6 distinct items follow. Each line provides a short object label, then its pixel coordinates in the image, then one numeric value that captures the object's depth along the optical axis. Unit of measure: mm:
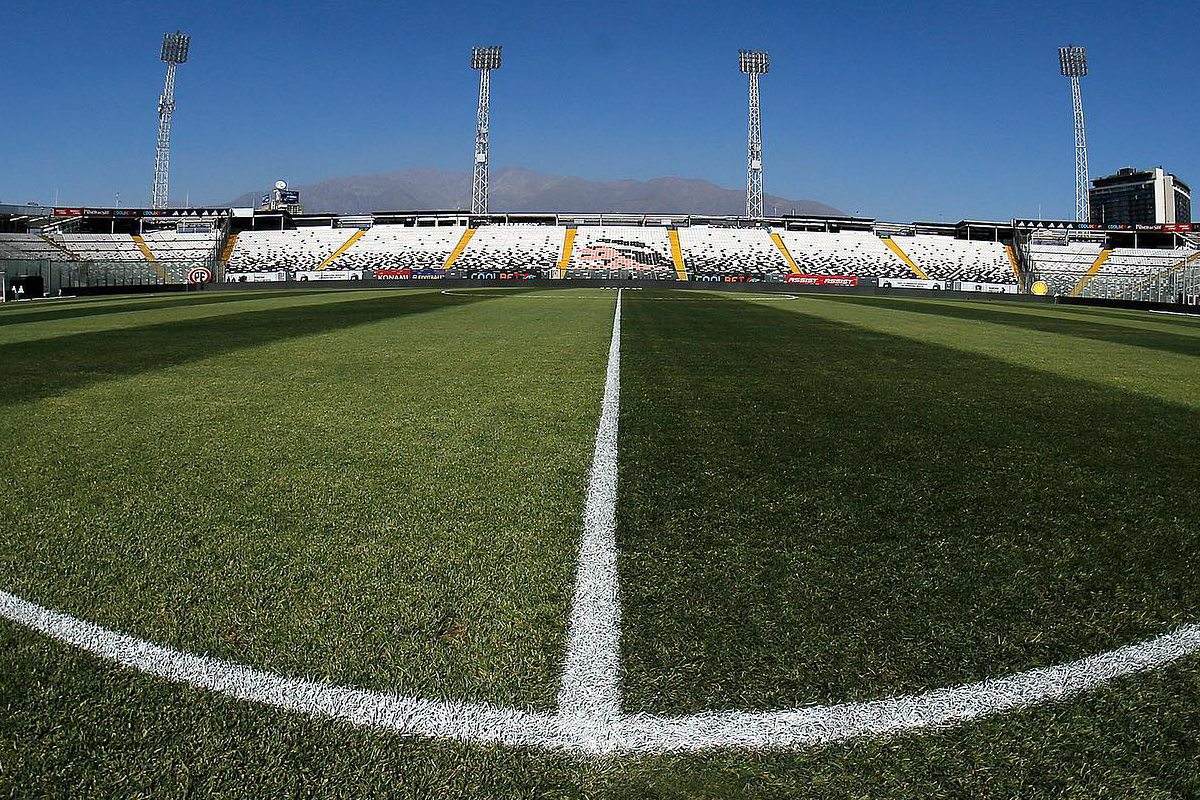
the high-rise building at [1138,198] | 152250
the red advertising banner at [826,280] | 52259
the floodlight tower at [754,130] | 64250
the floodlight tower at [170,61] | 65500
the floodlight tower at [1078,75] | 67188
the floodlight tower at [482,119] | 67250
